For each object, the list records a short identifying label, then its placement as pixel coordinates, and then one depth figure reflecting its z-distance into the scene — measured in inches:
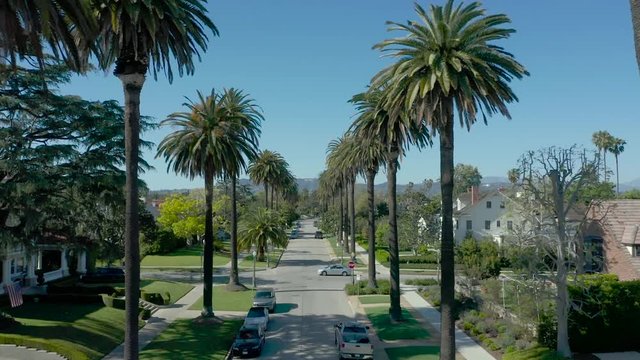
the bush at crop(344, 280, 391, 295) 1685.5
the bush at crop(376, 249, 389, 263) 2637.8
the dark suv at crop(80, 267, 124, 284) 1846.6
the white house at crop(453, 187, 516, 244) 3112.7
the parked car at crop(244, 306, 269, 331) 1085.8
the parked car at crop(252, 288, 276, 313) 1392.7
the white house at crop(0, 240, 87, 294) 1219.2
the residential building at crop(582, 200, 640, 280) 1555.1
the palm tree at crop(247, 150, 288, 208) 3040.4
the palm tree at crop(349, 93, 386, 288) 1266.0
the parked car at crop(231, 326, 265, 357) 981.2
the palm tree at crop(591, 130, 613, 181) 4525.1
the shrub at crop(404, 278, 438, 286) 1868.8
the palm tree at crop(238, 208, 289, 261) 2427.4
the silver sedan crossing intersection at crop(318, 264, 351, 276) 2191.2
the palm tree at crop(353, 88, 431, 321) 1183.6
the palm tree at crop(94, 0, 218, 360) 693.3
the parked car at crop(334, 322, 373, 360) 935.0
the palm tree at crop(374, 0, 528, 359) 772.0
